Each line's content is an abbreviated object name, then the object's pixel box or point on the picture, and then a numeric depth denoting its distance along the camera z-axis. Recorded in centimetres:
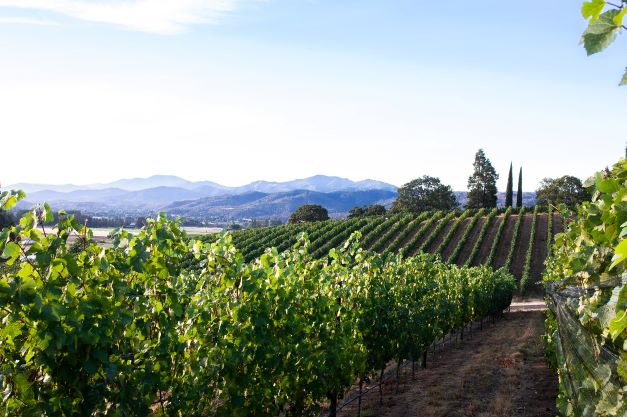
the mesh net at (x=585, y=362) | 272
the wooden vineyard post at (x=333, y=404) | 838
